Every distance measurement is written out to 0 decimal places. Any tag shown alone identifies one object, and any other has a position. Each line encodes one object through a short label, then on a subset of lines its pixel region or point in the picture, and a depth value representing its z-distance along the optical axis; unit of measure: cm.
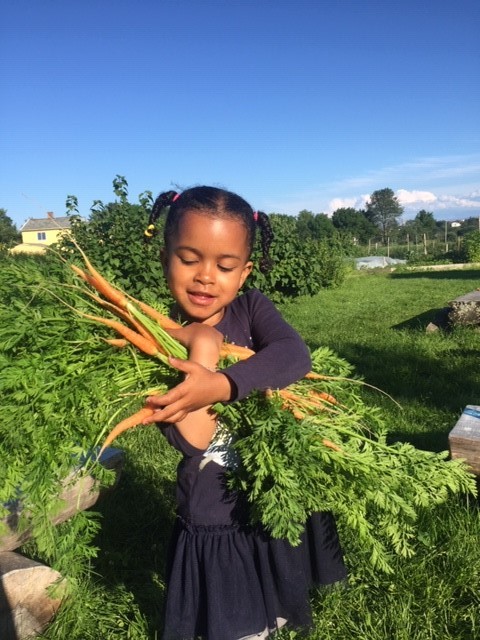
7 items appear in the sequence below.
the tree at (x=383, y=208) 10431
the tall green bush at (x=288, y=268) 1343
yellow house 6221
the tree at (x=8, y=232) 7527
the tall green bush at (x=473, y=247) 3039
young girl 165
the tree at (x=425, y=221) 8250
